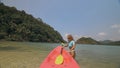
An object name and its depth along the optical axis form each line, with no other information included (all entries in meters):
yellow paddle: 2.35
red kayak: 2.33
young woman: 2.57
